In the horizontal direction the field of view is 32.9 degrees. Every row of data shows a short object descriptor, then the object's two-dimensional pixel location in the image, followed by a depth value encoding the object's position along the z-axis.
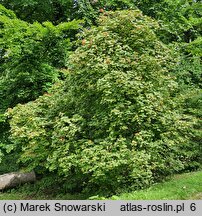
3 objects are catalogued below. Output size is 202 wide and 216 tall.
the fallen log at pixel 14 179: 9.81
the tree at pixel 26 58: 9.61
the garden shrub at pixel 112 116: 6.56
